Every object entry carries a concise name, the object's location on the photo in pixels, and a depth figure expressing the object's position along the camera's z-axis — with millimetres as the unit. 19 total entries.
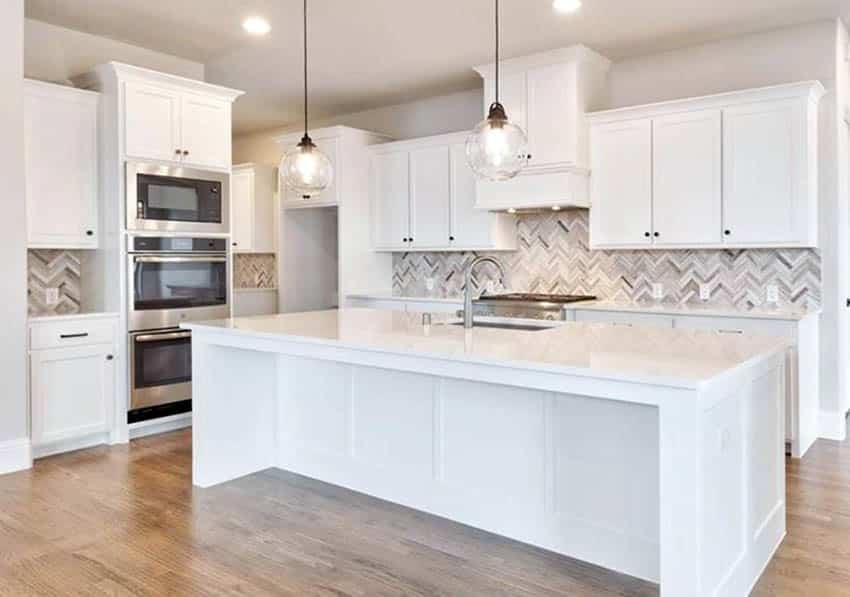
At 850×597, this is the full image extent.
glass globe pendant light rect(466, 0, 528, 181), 2959
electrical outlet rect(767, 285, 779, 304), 4629
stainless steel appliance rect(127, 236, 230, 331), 4582
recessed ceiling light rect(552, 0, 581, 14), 4066
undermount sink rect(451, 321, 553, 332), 3236
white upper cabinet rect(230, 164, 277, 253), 7582
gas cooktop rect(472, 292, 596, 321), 4879
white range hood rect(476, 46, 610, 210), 4949
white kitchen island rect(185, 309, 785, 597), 2049
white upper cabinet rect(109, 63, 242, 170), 4508
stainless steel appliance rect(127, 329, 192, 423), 4629
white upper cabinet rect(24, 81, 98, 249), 4242
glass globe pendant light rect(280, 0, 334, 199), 3479
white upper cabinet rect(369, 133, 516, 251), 5785
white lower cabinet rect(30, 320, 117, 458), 4145
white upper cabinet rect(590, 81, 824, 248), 4258
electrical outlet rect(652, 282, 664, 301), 5074
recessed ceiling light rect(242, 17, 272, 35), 4434
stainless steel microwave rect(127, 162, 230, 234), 4551
